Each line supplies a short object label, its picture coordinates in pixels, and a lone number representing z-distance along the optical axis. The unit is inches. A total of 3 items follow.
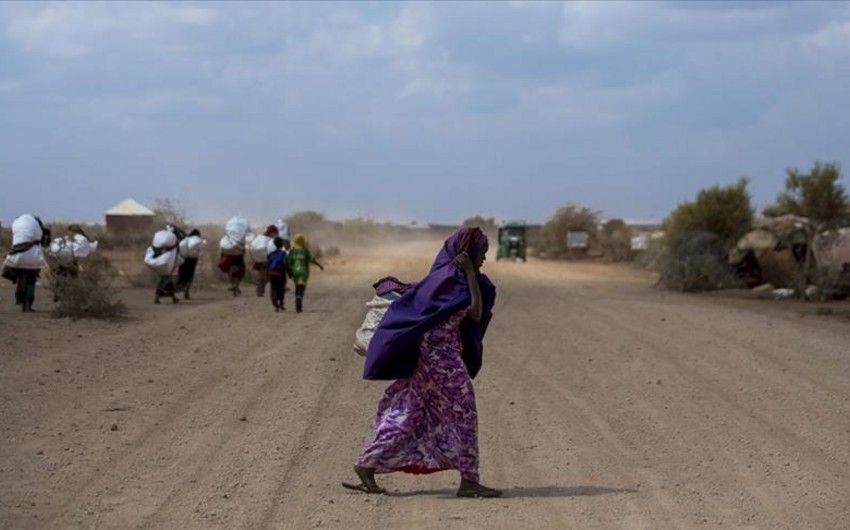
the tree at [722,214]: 1524.4
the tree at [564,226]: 2829.7
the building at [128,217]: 3013.0
